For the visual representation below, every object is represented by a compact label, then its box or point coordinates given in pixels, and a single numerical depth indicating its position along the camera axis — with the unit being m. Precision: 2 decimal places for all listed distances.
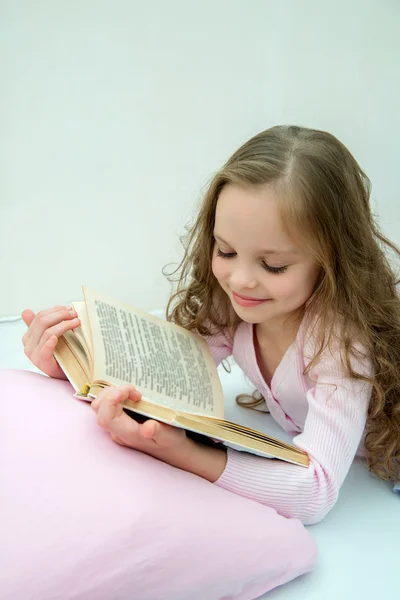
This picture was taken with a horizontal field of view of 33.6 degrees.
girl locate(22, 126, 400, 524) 0.84
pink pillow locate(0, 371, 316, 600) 0.67
